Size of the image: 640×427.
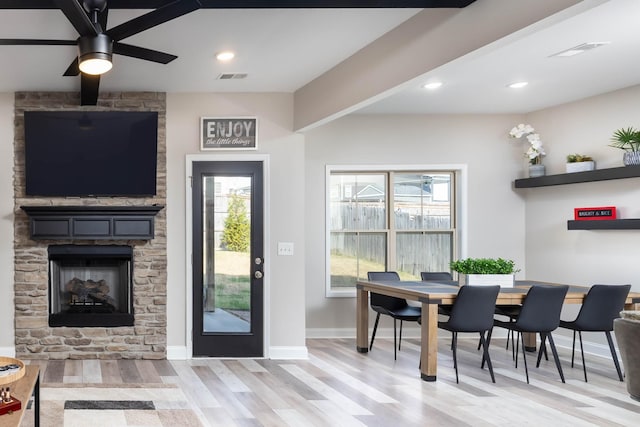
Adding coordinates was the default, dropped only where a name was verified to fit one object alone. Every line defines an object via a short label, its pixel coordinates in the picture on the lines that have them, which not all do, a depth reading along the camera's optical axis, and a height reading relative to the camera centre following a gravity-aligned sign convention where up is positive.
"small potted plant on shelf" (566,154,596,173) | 6.14 +0.58
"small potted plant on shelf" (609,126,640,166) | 5.53 +0.71
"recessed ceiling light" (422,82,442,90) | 5.56 +1.28
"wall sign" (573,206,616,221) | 5.85 +0.05
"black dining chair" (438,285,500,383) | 4.98 -0.78
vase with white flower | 6.84 +0.81
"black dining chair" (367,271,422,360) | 6.04 -0.93
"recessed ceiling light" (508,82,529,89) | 5.64 +1.29
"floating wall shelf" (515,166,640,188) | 5.59 +0.43
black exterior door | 5.95 -0.39
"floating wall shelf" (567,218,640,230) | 5.57 -0.06
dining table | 5.04 -0.70
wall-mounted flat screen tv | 5.77 +0.66
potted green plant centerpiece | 5.59 -0.51
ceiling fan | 2.83 +0.98
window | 7.26 -0.05
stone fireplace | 5.72 -0.47
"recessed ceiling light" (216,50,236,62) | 4.60 +1.30
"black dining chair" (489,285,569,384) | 5.05 -0.80
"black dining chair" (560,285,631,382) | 5.14 -0.80
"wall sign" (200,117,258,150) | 5.98 +0.88
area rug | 3.89 -1.34
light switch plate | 6.02 -0.29
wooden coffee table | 2.58 -0.87
